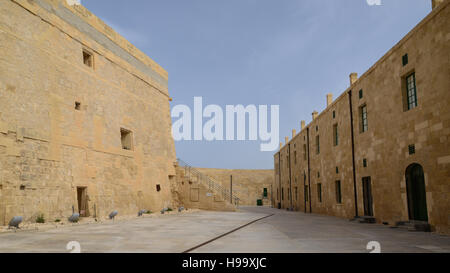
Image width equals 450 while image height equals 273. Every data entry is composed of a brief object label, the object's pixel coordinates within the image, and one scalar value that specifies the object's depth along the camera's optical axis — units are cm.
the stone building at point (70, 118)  1394
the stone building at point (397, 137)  1066
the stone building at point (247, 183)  5353
